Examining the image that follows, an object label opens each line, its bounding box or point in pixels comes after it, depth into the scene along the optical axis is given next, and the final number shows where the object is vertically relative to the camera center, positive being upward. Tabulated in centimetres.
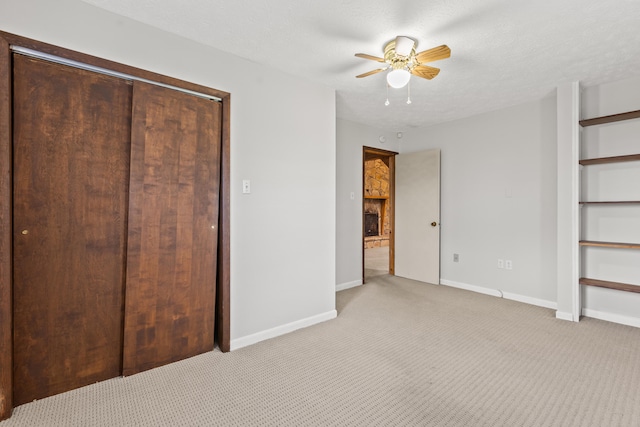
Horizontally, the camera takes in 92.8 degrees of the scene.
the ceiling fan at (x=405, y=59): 205 +115
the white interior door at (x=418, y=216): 438 +6
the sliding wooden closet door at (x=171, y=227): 200 -8
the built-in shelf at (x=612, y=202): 270 +19
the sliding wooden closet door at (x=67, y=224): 168 -5
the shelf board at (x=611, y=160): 271 +58
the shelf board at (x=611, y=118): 276 +97
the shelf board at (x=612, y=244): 268 -20
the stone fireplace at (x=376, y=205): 821 +42
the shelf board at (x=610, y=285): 268 -58
